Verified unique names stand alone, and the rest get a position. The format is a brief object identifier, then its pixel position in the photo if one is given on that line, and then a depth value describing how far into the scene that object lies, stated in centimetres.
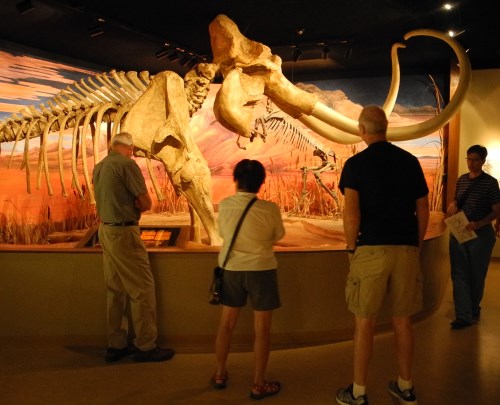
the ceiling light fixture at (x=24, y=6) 462
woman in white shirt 246
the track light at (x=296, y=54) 641
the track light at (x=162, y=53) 634
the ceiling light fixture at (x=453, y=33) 582
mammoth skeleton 425
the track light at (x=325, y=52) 632
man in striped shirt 380
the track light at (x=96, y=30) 540
